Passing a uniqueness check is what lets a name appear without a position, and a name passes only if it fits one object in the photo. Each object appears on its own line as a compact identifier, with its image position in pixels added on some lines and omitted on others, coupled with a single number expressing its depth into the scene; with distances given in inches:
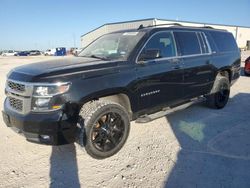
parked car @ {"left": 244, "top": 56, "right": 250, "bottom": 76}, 380.3
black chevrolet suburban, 100.3
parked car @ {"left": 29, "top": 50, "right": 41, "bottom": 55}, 2254.3
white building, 1184.5
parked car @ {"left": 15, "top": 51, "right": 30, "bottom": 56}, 2132.6
